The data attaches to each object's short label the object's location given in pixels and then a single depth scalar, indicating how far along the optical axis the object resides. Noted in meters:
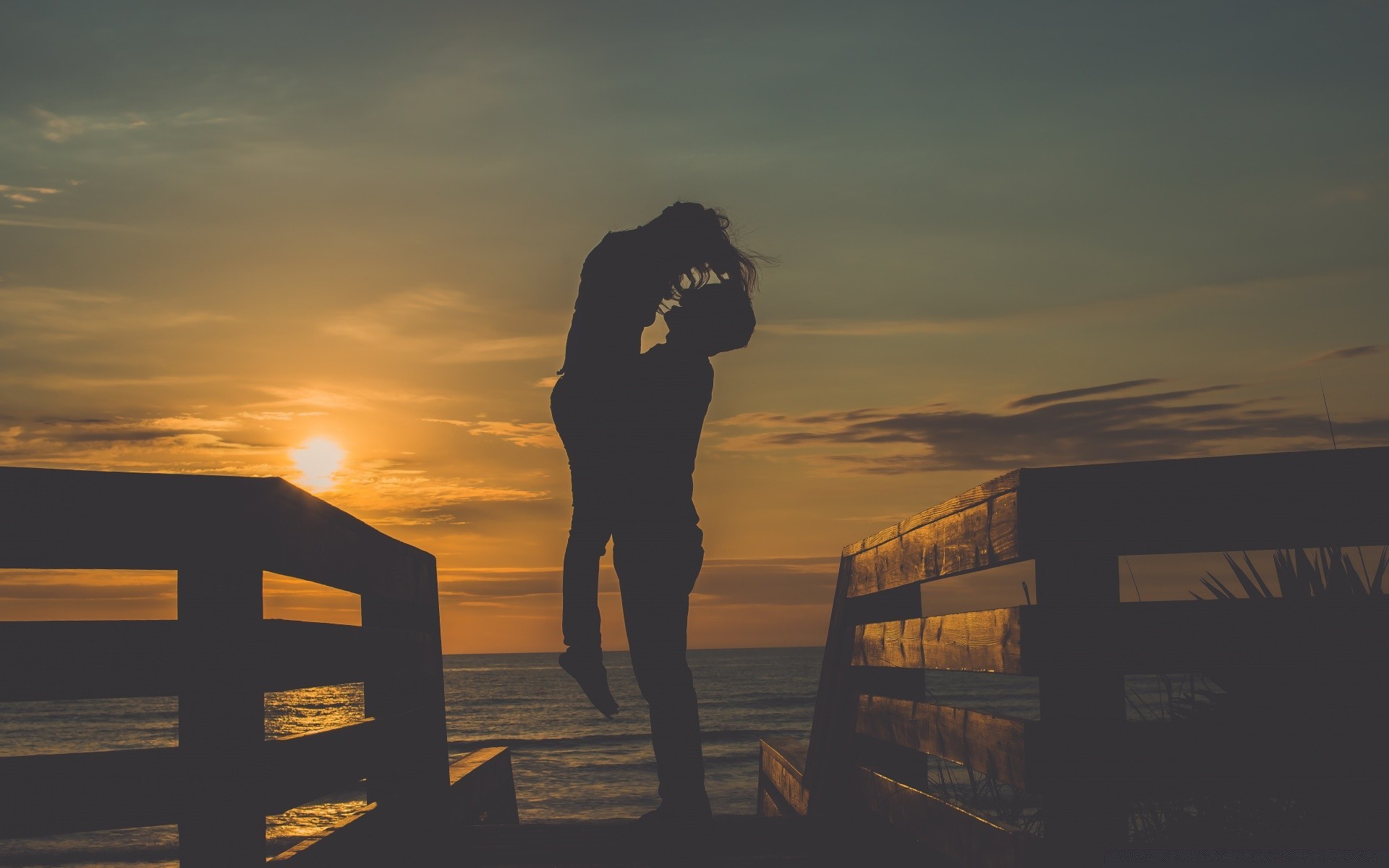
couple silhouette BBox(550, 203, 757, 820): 4.32
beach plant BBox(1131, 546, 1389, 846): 2.72
